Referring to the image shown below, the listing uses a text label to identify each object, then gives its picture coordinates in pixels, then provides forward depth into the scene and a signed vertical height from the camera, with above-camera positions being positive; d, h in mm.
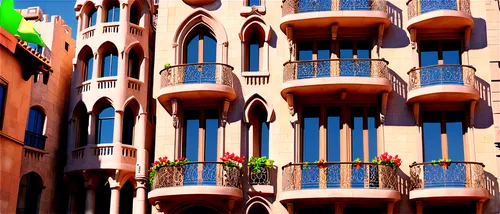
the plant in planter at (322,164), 25891 +3749
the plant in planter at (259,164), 26766 +3859
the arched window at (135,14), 32534 +10933
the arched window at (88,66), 32125 +8646
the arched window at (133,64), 31859 +8700
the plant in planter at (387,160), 25859 +3903
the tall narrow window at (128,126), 31000 +5968
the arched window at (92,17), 32816 +10908
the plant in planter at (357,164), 25719 +3748
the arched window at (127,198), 31031 +3048
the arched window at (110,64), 31578 +8633
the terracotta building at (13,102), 24391 +5581
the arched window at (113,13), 32250 +10931
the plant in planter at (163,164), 26562 +3821
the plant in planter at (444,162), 25609 +3817
